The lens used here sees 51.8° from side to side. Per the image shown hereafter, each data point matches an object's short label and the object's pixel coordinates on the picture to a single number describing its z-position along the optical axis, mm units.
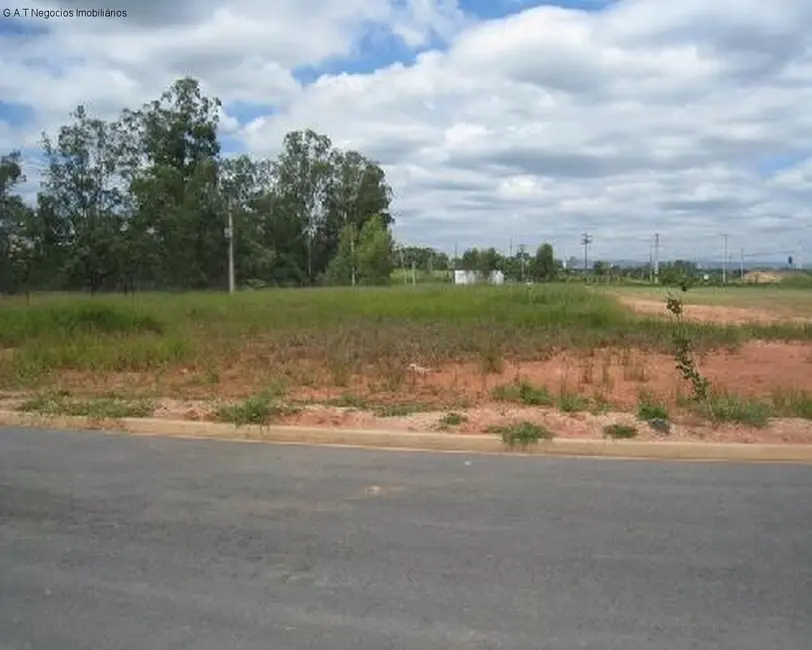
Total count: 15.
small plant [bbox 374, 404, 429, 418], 10438
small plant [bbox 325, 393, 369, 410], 11141
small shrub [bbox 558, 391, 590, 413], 10578
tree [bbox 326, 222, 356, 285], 83812
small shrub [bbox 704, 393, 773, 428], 9676
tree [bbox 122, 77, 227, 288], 64938
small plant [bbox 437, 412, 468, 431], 9789
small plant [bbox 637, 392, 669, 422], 9891
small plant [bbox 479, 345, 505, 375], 15461
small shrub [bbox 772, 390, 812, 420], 10195
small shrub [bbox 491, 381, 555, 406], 11312
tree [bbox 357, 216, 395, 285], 82062
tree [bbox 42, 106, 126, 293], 62781
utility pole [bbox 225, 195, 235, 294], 61100
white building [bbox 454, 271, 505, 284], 84594
